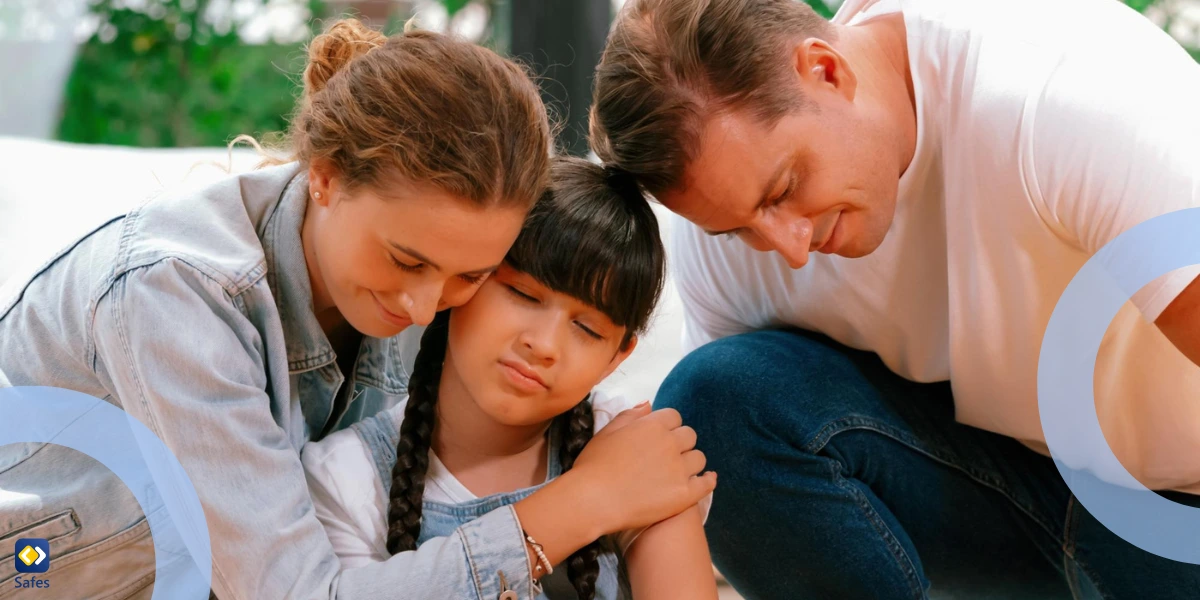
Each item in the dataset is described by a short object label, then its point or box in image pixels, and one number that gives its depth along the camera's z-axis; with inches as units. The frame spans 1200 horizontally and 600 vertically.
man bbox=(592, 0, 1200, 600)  126.2
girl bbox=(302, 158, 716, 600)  127.6
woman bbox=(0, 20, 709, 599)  124.3
